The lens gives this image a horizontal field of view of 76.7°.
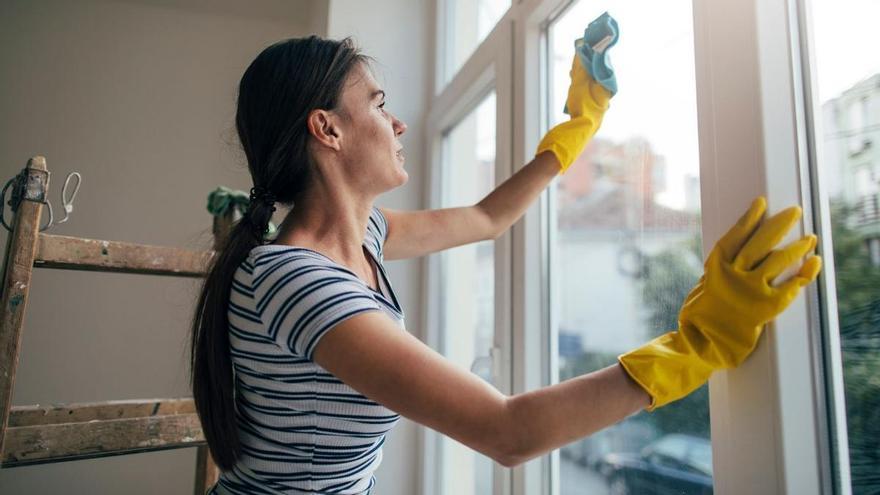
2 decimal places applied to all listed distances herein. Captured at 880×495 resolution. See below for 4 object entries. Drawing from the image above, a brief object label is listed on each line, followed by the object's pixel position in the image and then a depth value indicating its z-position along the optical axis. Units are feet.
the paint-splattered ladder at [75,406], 3.66
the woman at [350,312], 2.02
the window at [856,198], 1.97
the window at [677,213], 2.06
